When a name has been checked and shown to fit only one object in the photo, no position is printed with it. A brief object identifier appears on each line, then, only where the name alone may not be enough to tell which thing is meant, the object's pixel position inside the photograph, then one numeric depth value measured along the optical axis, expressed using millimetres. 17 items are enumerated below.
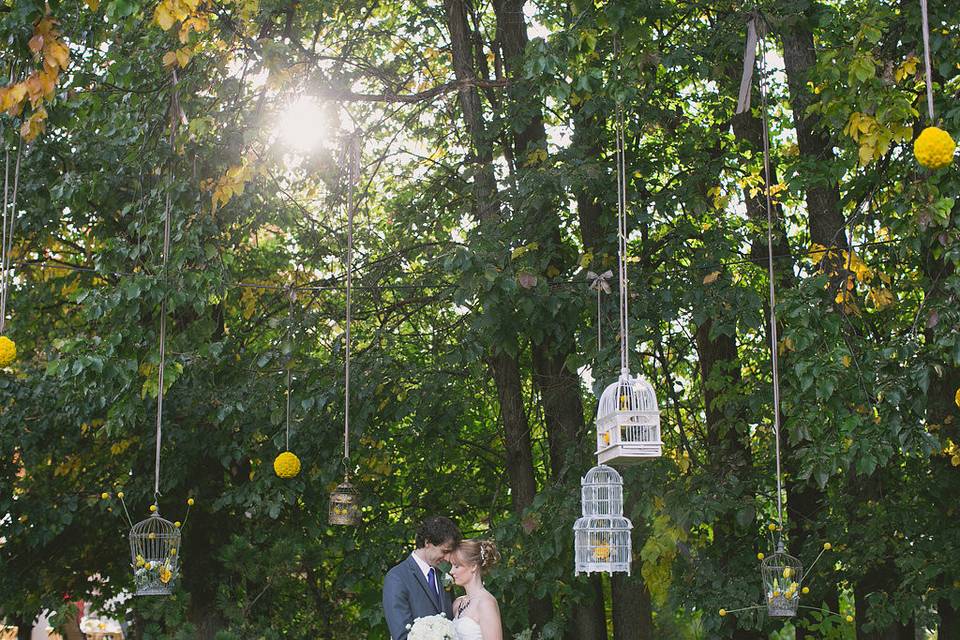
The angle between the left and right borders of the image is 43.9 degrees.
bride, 4918
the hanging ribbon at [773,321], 5145
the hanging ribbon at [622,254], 4773
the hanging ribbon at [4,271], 4707
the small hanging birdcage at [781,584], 5758
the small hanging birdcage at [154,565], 6188
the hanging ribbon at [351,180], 5869
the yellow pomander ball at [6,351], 4391
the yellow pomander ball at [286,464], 6211
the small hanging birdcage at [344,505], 6496
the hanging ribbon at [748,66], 4887
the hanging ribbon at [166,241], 5738
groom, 4836
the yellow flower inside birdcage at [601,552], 5898
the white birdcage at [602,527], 5918
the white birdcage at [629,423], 4789
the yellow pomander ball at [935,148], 3482
